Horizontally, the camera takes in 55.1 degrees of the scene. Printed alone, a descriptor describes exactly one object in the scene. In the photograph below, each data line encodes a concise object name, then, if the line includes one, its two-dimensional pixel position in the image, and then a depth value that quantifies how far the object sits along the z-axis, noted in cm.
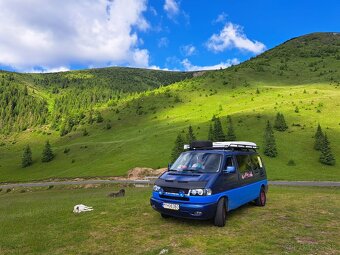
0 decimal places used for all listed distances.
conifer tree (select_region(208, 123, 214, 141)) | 7056
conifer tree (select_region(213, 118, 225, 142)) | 6950
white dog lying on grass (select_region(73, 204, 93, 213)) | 1575
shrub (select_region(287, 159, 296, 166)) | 5894
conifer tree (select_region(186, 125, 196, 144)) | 7094
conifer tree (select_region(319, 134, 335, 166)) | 5909
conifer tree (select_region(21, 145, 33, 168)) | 9410
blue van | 1145
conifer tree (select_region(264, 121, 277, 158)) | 6239
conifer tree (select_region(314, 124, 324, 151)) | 6350
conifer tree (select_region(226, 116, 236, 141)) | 6781
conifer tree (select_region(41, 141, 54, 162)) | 9256
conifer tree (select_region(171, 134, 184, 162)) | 6535
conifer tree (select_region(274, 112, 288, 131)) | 7395
